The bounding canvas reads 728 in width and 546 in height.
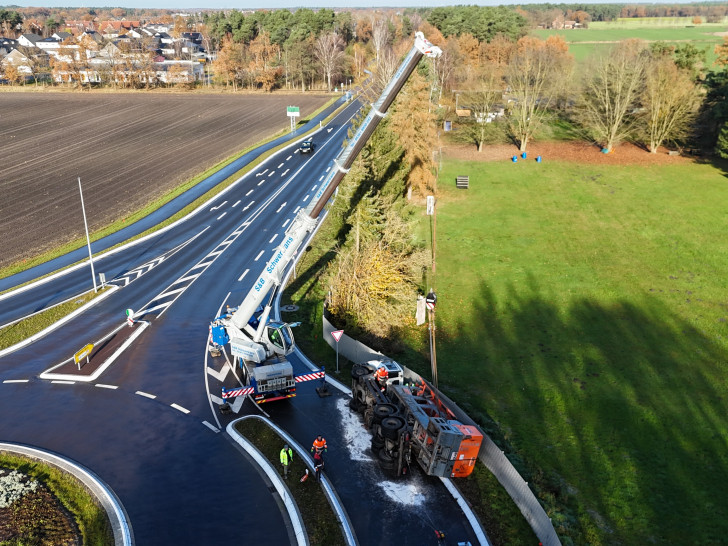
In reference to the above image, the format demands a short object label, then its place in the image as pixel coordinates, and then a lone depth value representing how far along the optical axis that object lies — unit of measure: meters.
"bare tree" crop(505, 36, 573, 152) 73.38
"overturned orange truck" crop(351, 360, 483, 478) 19.67
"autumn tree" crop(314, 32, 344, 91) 135.00
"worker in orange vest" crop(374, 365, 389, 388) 24.33
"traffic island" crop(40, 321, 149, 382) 27.86
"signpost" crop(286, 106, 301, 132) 87.45
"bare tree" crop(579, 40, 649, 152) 70.38
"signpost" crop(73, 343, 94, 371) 27.88
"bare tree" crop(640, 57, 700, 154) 68.19
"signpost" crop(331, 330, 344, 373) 27.72
